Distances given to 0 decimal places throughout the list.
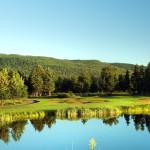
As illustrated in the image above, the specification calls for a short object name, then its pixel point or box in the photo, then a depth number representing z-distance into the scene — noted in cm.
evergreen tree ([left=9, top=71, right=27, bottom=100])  8298
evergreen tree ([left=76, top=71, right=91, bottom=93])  12900
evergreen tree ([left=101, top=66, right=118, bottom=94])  11843
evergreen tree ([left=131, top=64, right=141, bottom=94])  11609
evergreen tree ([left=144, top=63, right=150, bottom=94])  11058
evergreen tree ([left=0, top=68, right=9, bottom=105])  7788
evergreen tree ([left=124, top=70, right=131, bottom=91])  12525
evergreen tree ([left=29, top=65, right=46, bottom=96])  11838
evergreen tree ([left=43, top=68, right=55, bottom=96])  12350
